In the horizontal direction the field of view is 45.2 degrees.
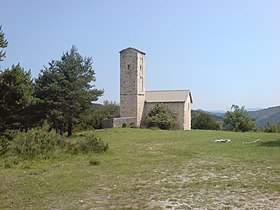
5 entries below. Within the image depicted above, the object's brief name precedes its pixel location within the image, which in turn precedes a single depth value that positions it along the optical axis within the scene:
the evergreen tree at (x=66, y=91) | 28.02
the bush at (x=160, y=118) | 41.78
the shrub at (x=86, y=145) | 16.41
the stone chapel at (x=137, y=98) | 43.34
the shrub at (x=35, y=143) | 14.88
